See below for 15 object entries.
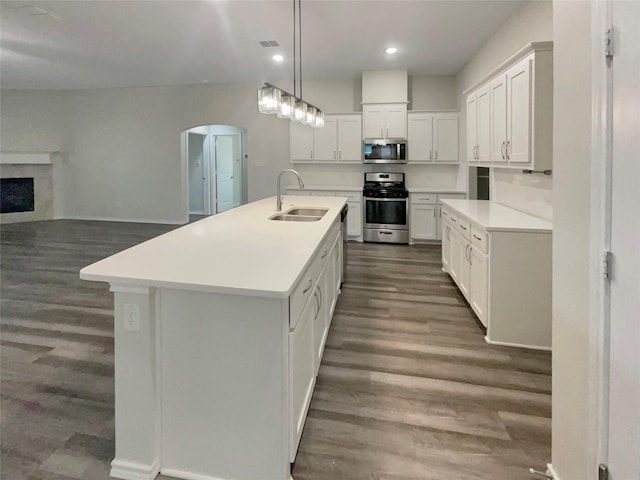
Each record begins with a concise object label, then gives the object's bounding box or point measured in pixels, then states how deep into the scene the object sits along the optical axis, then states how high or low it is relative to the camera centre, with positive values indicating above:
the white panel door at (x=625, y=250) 1.17 -0.13
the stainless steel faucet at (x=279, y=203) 3.90 +0.08
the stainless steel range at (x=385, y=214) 6.89 -0.06
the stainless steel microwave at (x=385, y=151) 6.98 +1.05
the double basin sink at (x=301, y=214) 3.71 -0.03
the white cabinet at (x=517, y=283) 3.04 -0.56
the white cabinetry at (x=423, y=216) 6.82 -0.09
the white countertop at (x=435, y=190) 6.73 +0.34
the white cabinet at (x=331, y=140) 7.20 +1.28
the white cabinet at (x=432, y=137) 6.94 +1.27
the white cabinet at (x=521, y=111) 3.12 +0.86
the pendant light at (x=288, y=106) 3.20 +0.94
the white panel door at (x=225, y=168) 10.60 +1.17
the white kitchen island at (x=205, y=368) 1.63 -0.65
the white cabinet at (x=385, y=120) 6.93 +1.56
